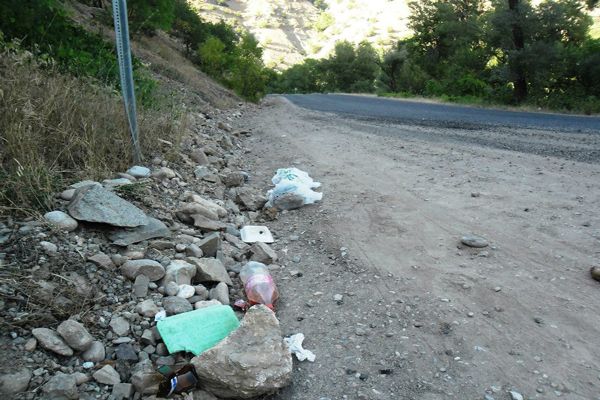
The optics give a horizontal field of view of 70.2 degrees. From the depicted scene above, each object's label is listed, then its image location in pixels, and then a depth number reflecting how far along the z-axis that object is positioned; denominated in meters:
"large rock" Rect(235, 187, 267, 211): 4.33
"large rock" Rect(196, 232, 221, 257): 3.08
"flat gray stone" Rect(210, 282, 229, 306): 2.63
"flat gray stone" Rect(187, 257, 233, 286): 2.77
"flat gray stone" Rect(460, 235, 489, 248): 3.15
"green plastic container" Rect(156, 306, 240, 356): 2.20
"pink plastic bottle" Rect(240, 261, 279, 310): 2.66
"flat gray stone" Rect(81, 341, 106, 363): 2.01
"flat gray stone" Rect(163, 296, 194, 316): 2.42
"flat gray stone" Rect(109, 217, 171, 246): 2.76
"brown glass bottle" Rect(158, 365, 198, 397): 1.93
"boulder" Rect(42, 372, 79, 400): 1.78
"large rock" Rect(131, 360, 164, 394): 1.92
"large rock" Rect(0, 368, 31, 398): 1.73
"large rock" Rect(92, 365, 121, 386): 1.92
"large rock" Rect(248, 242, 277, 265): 3.23
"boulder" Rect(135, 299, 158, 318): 2.35
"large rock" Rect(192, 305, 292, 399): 1.94
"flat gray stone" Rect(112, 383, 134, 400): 1.89
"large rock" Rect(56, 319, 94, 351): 2.01
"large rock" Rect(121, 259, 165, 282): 2.55
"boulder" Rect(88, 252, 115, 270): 2.49
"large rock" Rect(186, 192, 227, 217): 3.72
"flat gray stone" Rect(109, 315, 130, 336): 2.19
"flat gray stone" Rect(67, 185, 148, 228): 2.73
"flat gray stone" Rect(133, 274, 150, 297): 2.46
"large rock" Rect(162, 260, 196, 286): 2.63
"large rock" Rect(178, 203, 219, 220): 3.49
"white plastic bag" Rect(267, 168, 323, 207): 4.34
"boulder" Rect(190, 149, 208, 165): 5.03
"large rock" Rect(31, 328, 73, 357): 1.95
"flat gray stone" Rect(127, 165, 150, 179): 3.63
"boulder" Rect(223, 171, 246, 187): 4.80
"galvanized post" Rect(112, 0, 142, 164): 3.40
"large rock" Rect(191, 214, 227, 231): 3.40
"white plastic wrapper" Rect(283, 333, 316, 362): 2.22
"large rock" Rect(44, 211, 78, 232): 2.58
